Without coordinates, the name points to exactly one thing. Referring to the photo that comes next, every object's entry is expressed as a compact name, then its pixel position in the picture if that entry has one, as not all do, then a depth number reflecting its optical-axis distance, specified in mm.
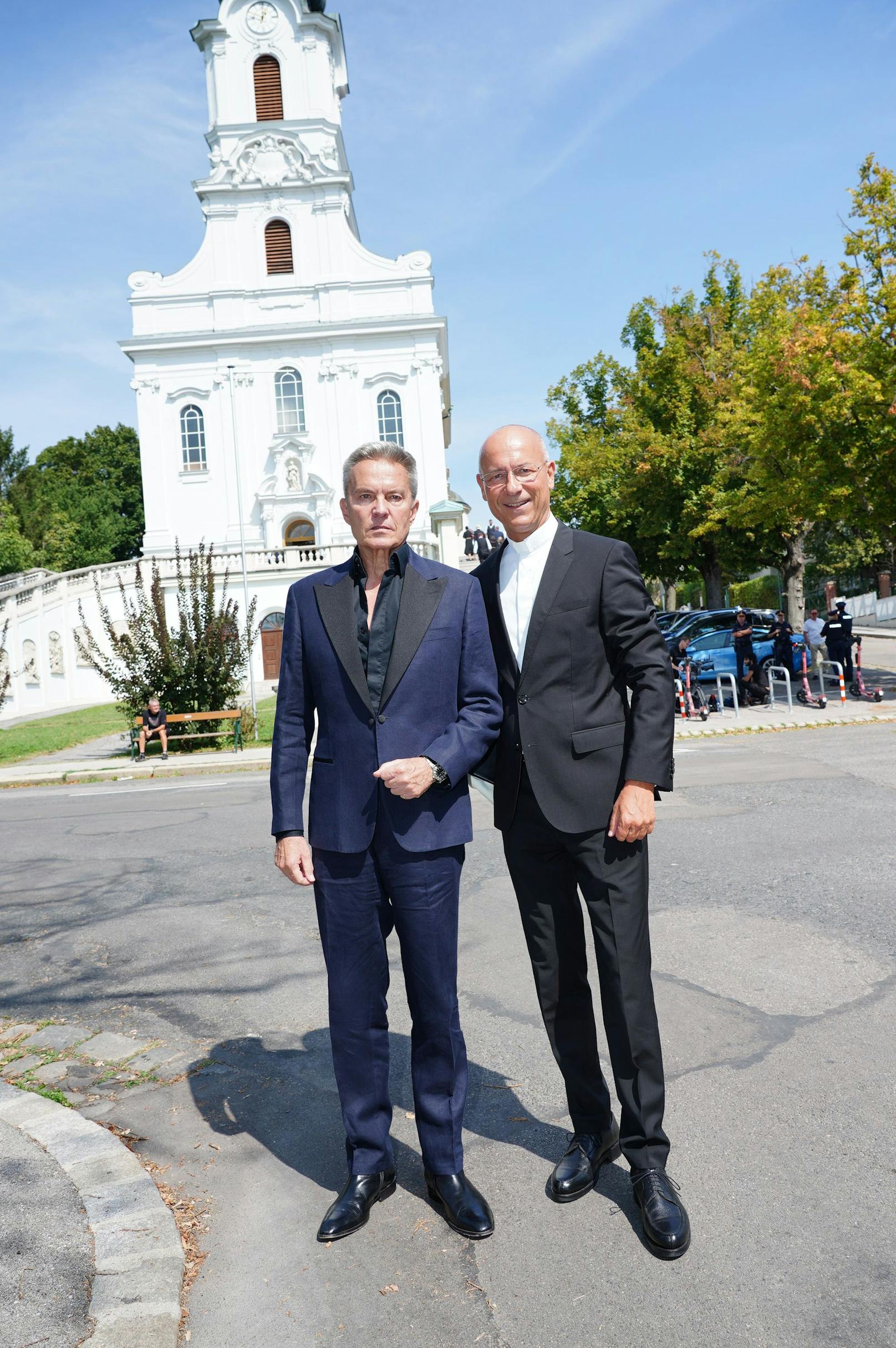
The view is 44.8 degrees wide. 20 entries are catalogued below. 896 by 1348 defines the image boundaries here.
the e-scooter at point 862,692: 19859
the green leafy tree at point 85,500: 63688
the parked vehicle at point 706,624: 24609
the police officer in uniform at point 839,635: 20000
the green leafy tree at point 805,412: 18766
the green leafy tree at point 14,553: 51438
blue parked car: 23531
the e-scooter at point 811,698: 19266
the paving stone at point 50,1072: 4496
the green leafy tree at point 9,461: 69250
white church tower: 50188
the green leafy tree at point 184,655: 18984
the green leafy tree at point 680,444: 33562
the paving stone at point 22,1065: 4543
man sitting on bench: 18625
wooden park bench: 18688
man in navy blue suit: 3270
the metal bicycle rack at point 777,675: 18870
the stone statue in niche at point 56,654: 39031
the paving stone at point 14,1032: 5000
